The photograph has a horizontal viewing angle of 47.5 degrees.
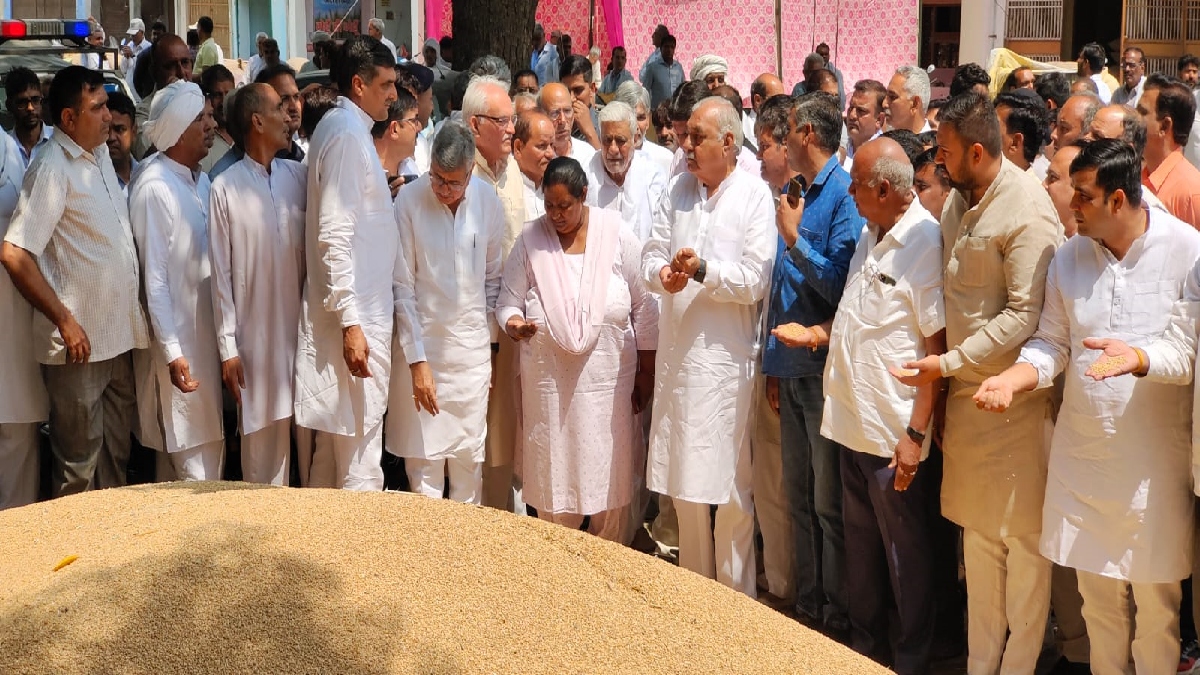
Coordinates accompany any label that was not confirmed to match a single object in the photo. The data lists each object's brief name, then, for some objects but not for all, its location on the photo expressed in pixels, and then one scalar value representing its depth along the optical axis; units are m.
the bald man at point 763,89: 8.70
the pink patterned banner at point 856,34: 16.52
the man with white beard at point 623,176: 6.69
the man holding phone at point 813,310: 4.89
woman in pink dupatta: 5.45
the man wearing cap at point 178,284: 5.45
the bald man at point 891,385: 4.48
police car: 8.77
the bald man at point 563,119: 6.69
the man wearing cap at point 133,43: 19.38
